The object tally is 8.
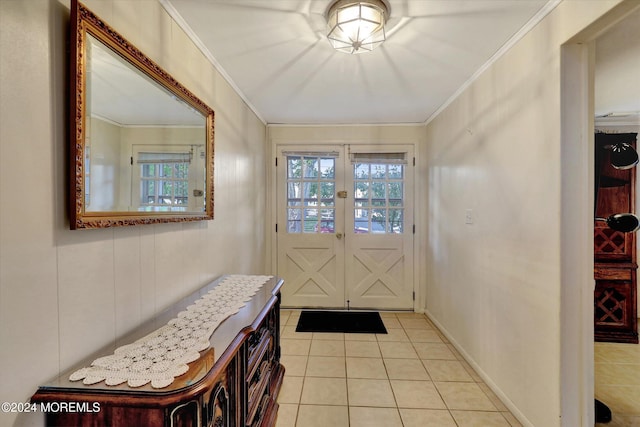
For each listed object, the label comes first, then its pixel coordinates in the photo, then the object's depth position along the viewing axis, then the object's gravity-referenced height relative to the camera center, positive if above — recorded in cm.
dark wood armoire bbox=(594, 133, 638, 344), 259 -51
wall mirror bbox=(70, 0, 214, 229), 88 +31
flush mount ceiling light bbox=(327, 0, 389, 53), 141 +101
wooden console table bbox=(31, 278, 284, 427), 77 -54
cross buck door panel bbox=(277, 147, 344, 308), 351 -23
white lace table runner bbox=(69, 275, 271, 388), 82 -49
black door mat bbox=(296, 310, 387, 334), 297 -127
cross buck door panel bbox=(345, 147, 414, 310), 349 -31
